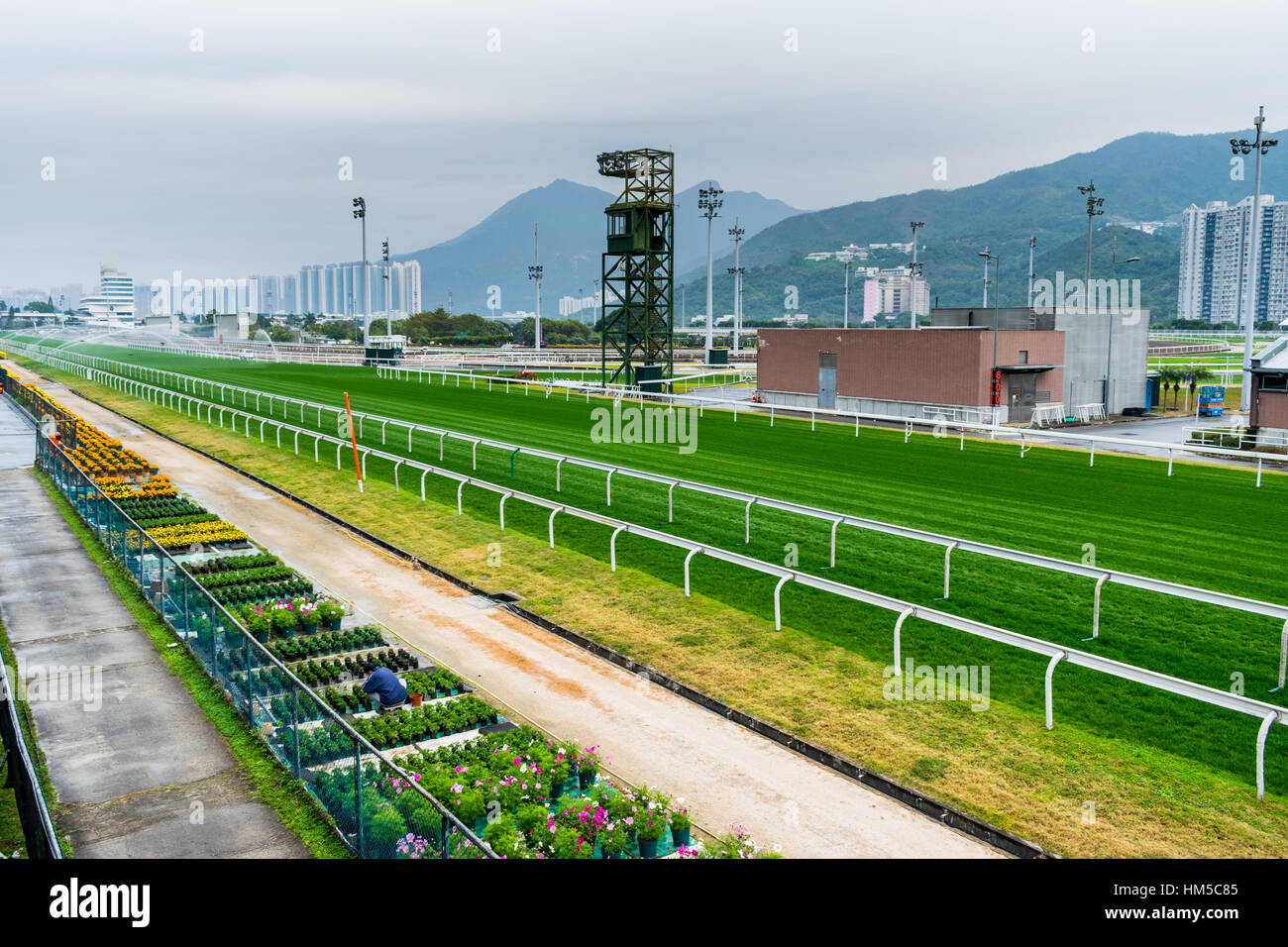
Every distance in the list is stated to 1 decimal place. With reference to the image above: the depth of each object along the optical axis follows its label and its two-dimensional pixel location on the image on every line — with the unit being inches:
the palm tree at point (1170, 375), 2278.5
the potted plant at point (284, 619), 539.5
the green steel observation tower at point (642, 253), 2046.0
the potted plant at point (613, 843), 309.1
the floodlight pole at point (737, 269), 3486.7
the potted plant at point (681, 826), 327.3
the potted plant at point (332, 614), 556.1
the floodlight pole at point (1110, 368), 1704.8
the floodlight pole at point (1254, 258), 1439.5
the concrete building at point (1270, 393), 1273.4
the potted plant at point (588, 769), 369.1
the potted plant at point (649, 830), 318.3
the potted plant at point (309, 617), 548.7
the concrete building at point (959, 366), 1541.6
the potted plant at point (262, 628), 535.8
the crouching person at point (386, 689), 449.1
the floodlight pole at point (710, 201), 2928.2
